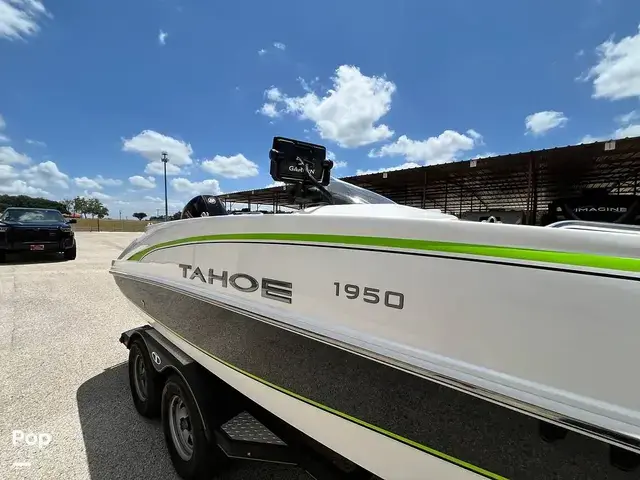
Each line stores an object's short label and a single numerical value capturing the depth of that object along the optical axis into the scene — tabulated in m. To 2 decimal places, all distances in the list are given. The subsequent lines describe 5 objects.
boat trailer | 1.87
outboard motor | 2.81
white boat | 0.87
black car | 11.80
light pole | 37.04
